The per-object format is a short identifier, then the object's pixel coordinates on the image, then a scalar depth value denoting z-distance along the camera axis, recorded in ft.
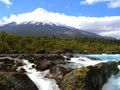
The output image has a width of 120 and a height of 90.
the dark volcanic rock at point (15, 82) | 32.09
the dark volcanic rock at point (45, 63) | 60.68
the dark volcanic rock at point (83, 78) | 40.12
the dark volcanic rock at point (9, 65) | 62.23
